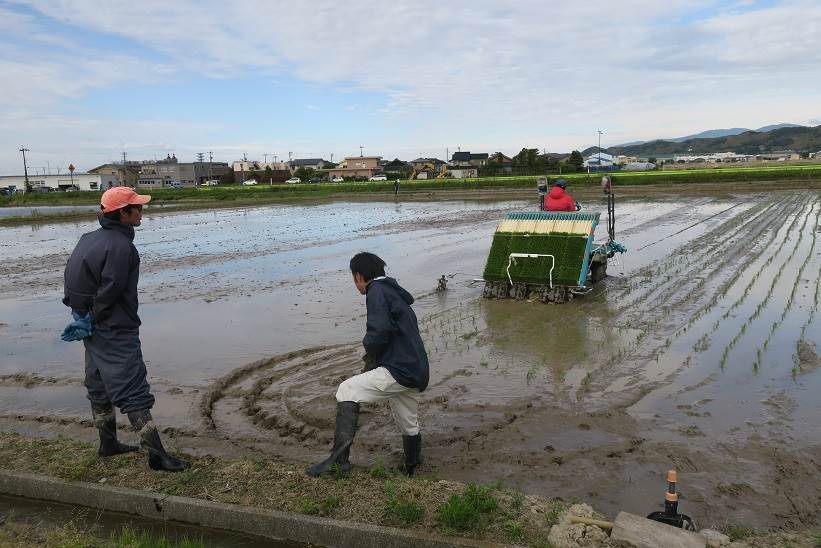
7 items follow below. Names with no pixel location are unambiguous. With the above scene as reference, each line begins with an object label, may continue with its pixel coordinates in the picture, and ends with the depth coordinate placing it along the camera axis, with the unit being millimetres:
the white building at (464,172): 81125
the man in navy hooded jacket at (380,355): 4207
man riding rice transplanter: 11219
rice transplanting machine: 10195
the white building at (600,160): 90688
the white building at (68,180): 92812
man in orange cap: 4305
